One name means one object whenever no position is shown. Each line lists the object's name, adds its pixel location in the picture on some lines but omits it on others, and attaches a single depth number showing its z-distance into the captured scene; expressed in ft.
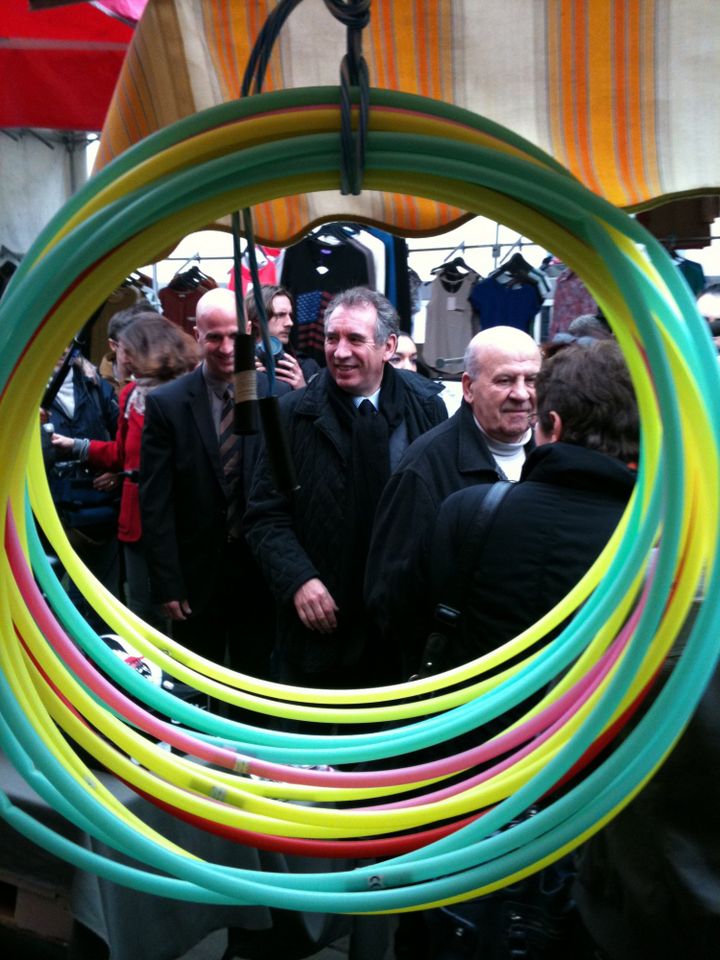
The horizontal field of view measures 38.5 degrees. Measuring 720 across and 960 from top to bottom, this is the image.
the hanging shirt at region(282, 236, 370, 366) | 19.33
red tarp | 8.35
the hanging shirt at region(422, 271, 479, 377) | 22.00
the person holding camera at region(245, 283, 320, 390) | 14.32
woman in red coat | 14.89
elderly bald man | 9.21
